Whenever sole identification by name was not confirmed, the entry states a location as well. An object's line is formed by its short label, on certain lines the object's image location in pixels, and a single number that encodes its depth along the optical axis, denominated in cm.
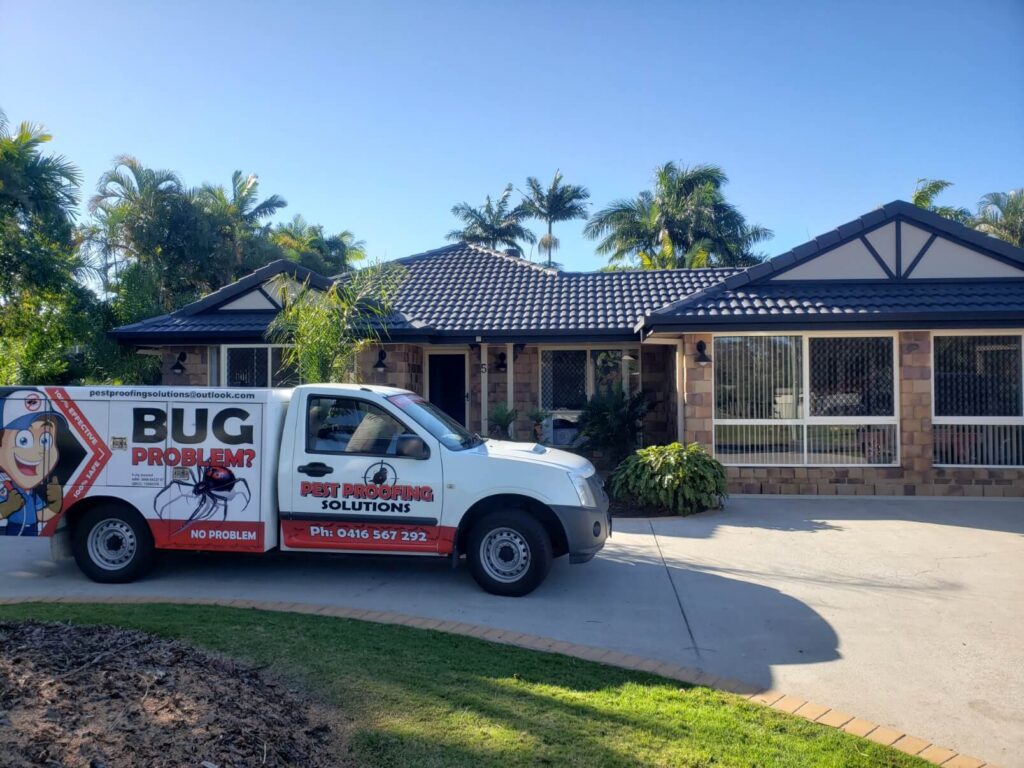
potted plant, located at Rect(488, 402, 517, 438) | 1355
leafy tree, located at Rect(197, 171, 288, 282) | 2580
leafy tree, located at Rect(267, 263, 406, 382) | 921
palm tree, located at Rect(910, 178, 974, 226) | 2567
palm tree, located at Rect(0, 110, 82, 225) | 1316
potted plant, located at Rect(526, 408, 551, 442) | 1393
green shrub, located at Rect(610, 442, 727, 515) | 1045
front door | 1527
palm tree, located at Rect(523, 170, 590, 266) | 4100
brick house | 1175
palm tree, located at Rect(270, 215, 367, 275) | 2936
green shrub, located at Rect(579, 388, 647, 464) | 1318
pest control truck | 663
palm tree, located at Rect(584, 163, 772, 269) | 3441
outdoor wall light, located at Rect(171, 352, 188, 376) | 1408
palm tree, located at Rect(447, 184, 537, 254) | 4138
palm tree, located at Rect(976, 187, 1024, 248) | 3178
